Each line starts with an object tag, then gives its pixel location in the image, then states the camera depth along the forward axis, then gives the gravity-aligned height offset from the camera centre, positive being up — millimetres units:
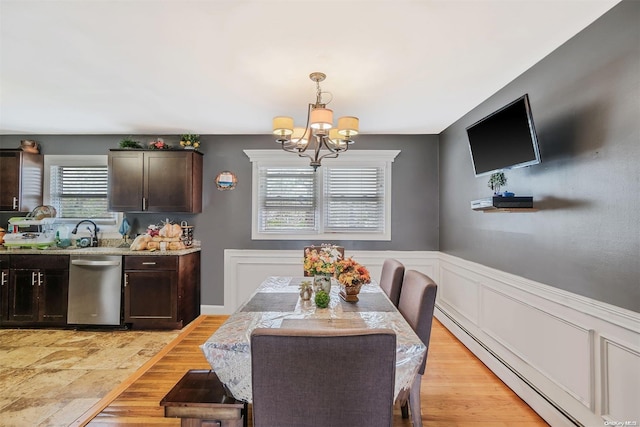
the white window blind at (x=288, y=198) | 4297 +306
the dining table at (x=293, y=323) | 1493 -589
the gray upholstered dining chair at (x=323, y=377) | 1151 -596
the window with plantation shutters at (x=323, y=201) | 4277 +265
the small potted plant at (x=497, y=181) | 2533 +333
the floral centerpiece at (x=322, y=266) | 2113 -317
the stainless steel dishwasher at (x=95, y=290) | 3660 -836
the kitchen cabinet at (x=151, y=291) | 3678 -850
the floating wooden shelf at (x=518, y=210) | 2259 +81
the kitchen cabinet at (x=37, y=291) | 3688 -853
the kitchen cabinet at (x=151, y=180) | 3979 +509
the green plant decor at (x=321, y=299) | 2043 -522
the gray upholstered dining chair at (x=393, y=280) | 2529 -509
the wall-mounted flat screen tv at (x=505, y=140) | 1993 +594
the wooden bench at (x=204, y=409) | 1380 -855
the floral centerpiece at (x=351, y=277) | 2143 -394
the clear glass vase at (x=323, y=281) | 2148 -425
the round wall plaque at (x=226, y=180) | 4234 +544
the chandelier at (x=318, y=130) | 2061 +661
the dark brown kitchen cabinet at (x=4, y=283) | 3693 -763
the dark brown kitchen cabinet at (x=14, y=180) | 4023 +518
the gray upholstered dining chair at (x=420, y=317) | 1854 -592
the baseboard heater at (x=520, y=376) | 1920 -1196
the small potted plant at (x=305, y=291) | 2225 -512
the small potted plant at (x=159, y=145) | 4016 +967
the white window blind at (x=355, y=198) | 4297 +307
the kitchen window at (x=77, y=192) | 4289 +380
